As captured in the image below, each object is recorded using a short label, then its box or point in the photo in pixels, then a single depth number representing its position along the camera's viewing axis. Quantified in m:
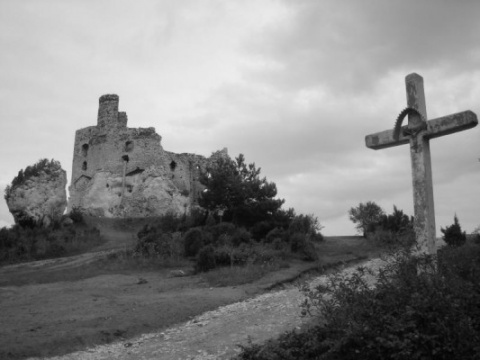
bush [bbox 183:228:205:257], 19.91
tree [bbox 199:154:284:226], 25.67
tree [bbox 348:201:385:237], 30.99
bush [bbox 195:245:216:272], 16.47
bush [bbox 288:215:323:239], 23.08
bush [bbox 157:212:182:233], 27.63
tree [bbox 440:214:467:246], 20.12
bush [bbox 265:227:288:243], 21.06
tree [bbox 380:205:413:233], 25.03
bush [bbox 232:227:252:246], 20.77
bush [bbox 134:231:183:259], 19.80
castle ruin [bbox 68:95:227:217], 36.41
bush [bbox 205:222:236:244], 22.28
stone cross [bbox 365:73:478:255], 8.08
